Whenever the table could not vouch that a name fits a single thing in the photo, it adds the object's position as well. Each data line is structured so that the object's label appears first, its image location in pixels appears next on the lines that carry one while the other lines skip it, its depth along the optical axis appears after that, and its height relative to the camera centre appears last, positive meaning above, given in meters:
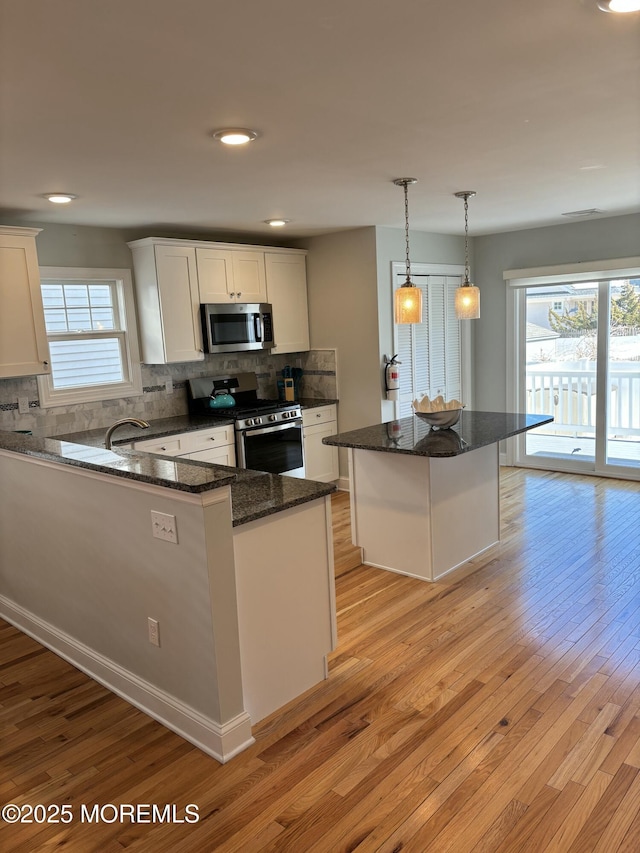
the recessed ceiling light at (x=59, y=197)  3.60 +0.87
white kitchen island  3.77 -1.01
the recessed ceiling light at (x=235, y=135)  2.57 +0.85
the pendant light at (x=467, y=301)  3.91 +0.17
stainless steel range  5.12 -0.69
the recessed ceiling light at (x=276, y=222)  4.89 +0.91
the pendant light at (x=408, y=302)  3.59 +0.17
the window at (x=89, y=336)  4.61 +0.09
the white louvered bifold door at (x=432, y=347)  5.89 -0.15
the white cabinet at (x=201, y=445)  4.59 -0.77
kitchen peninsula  2.27 -0.96
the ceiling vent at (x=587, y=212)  5.15 +0.92
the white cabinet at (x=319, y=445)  5.68 -0.98
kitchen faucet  2.82 -0.36
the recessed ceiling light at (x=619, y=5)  1.67 +0.84
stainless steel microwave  5.19 +0.12
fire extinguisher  5.59 -0.38
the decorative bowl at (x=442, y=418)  3.97 -0.55
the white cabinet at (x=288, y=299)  5.72 +0.36
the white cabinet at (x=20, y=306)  3.97 +0.29
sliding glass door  5.90 -0.47
